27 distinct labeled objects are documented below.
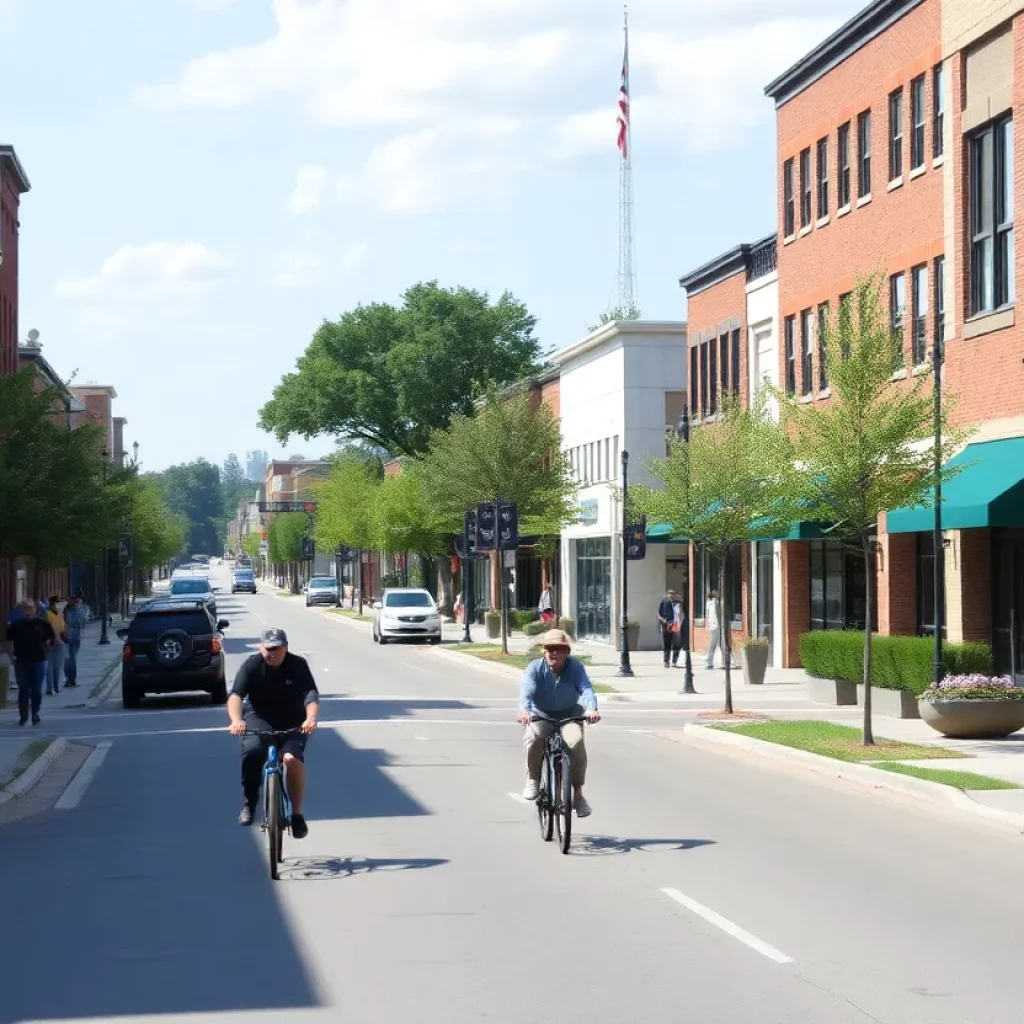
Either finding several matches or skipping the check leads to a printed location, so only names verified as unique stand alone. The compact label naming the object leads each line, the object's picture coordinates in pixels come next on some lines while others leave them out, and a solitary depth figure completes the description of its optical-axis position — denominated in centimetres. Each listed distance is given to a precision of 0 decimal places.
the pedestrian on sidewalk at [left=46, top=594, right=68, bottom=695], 3546
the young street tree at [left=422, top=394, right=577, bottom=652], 5888
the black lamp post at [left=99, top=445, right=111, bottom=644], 6267
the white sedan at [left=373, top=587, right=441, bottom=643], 5814
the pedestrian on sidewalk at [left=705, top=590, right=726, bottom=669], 4212
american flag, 5929
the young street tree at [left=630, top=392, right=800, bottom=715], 3027
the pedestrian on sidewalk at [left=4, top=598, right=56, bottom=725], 2836
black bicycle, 1358
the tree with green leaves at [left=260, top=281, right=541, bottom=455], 8931
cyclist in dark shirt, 1288
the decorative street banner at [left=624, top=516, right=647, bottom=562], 4128
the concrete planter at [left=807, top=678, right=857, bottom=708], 3030
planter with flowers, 2306
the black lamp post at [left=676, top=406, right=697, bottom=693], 3406
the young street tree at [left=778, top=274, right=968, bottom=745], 2222
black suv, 3184
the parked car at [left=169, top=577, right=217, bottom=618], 6959
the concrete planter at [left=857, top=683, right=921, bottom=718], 2700
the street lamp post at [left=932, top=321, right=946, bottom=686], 2359
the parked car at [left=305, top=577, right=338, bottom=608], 11106
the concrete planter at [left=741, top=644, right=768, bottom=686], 3706
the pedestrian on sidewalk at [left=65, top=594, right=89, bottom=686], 3940
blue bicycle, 1246
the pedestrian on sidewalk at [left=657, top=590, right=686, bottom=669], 4403
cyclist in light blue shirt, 1409
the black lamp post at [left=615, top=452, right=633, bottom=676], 3972
